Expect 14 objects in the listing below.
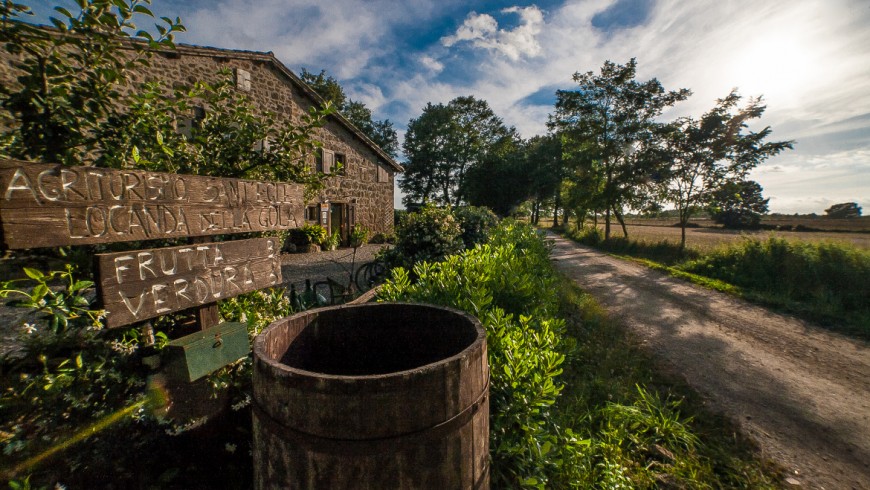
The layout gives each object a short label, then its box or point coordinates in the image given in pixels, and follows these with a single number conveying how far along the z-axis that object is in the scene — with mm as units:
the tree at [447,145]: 37188
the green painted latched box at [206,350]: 1794
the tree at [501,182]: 30375
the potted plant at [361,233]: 15856
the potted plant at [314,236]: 14195
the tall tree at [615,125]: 15492
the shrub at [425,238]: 5879
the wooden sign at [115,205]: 1345
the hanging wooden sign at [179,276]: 1592
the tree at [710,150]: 11772
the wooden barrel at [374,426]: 1059
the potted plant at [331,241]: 14766
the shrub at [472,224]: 8516
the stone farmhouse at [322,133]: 10430
